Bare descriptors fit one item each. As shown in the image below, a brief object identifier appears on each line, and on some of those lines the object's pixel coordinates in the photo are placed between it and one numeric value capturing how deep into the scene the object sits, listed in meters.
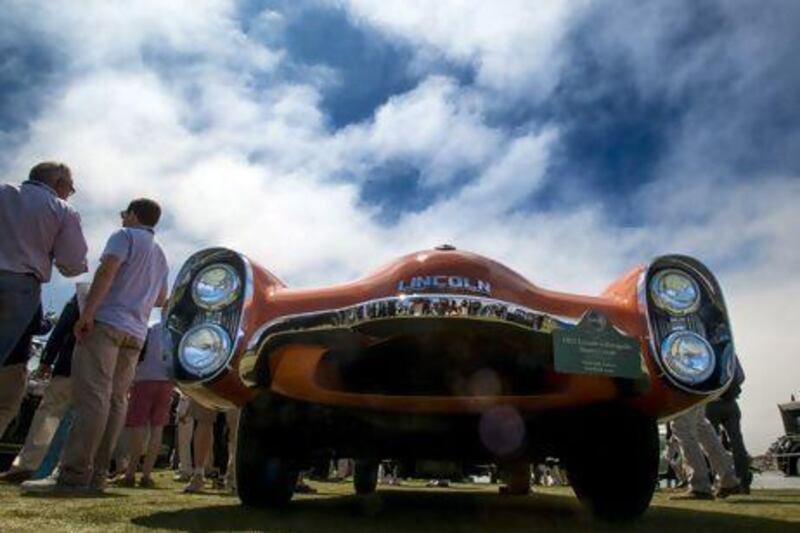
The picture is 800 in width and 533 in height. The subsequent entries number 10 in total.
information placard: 2.46
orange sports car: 2.51
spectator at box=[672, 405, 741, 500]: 5.49
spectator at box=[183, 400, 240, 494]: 5.21
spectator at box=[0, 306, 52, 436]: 3.41
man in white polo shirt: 3.75
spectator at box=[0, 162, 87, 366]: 3.31
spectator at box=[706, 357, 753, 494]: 6.55
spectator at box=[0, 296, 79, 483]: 4.87
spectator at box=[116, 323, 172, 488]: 5.91
